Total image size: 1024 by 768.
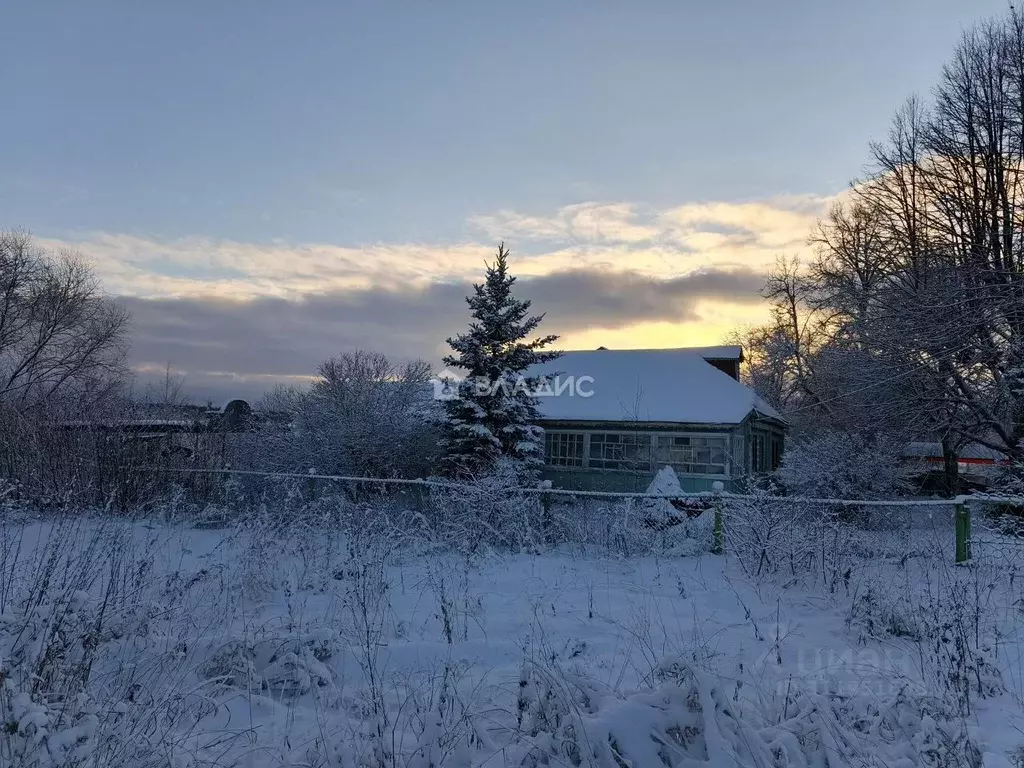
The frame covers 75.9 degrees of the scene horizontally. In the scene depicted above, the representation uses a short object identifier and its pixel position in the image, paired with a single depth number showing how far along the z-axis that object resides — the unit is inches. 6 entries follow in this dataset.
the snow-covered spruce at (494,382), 709.3
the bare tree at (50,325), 1144.8
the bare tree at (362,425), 735.1
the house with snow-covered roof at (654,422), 876.0
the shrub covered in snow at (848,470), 648.4
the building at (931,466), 798.0
